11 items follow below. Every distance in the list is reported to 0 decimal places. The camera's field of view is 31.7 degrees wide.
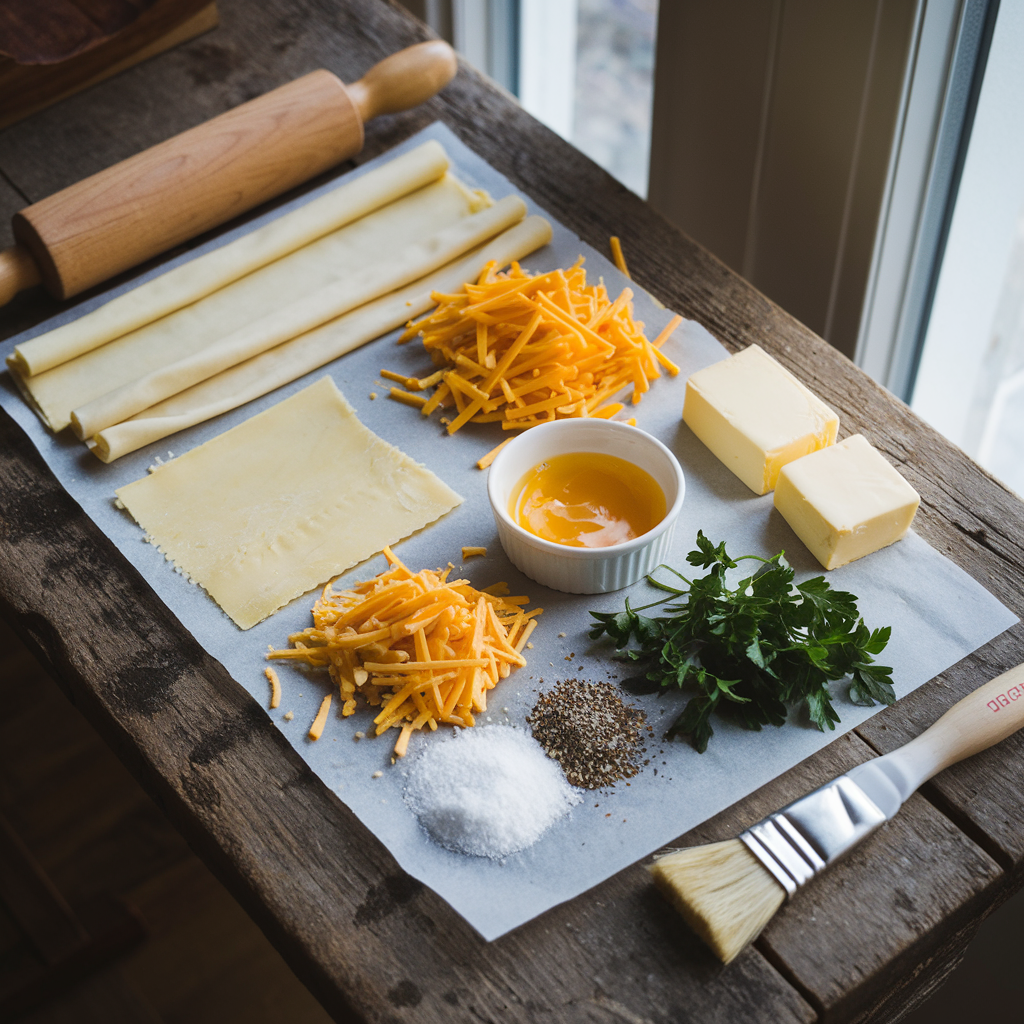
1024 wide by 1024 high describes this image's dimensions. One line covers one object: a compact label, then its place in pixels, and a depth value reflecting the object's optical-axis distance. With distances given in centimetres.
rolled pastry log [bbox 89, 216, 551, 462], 94
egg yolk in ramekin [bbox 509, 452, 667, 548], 87
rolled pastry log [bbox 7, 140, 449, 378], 97
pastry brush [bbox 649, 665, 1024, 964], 75
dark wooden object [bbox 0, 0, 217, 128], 109
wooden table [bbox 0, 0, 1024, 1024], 75
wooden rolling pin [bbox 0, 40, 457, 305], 100
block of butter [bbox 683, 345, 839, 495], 89
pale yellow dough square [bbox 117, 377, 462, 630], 88
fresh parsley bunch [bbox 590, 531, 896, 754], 81
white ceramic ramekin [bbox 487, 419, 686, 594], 85
